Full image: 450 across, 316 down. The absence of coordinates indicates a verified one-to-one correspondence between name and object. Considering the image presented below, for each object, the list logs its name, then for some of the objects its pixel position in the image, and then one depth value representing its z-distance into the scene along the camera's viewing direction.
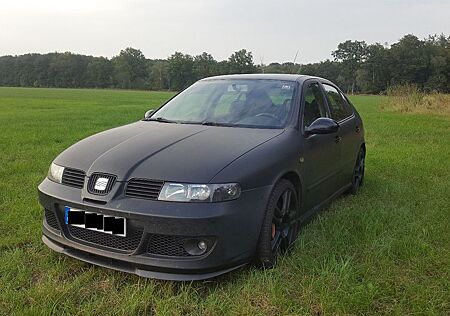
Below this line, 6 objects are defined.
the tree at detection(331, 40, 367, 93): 84.00
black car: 2.51
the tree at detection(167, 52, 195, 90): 92.62
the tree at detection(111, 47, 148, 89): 99.53
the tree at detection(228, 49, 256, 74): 85.91
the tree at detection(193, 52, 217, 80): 89.80
